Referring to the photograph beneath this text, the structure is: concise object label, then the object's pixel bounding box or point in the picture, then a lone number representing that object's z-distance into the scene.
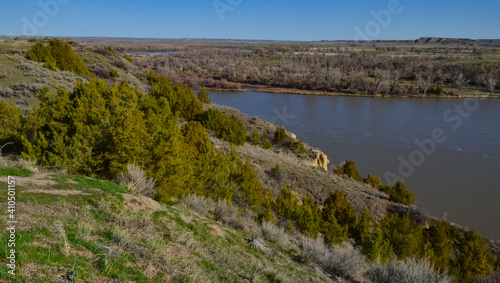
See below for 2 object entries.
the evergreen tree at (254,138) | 23.73
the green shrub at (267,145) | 23.48
